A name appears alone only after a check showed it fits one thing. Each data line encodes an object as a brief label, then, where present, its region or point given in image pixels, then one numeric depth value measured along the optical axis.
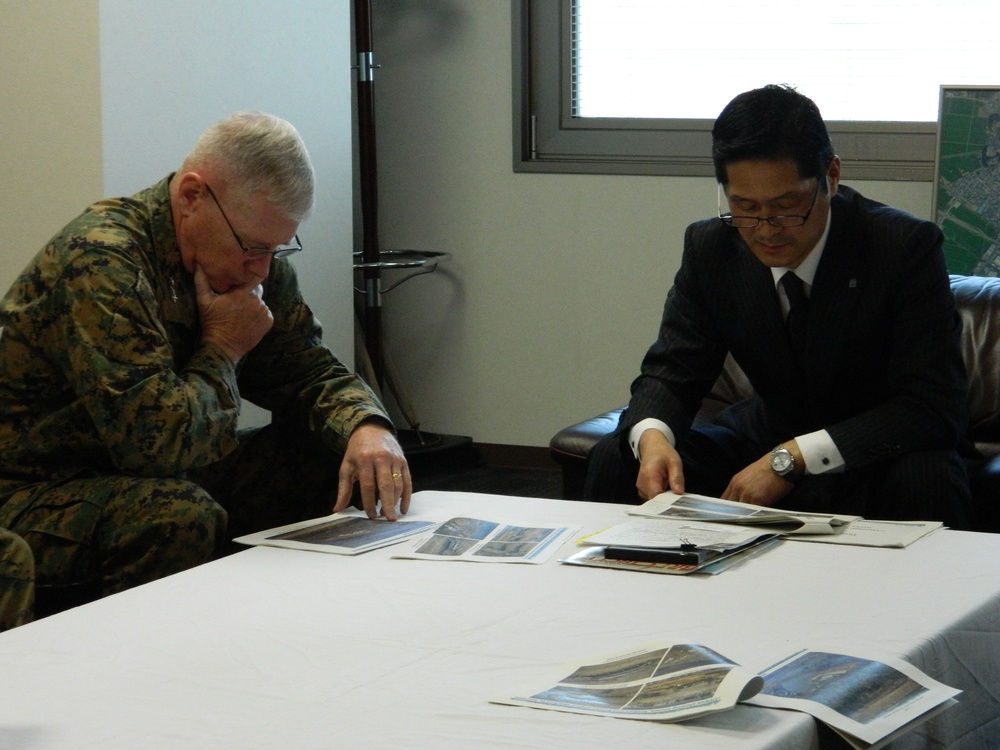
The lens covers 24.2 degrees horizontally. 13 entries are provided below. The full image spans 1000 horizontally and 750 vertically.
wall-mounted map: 5.06
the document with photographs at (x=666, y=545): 3.33
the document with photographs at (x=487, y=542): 3.40
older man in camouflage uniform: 3.60
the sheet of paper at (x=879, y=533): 3.43
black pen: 3.32
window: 5.40
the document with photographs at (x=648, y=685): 2.80
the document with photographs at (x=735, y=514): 3.49
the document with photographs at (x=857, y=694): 2.79
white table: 2.81
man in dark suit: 3.81
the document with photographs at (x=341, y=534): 3.47
